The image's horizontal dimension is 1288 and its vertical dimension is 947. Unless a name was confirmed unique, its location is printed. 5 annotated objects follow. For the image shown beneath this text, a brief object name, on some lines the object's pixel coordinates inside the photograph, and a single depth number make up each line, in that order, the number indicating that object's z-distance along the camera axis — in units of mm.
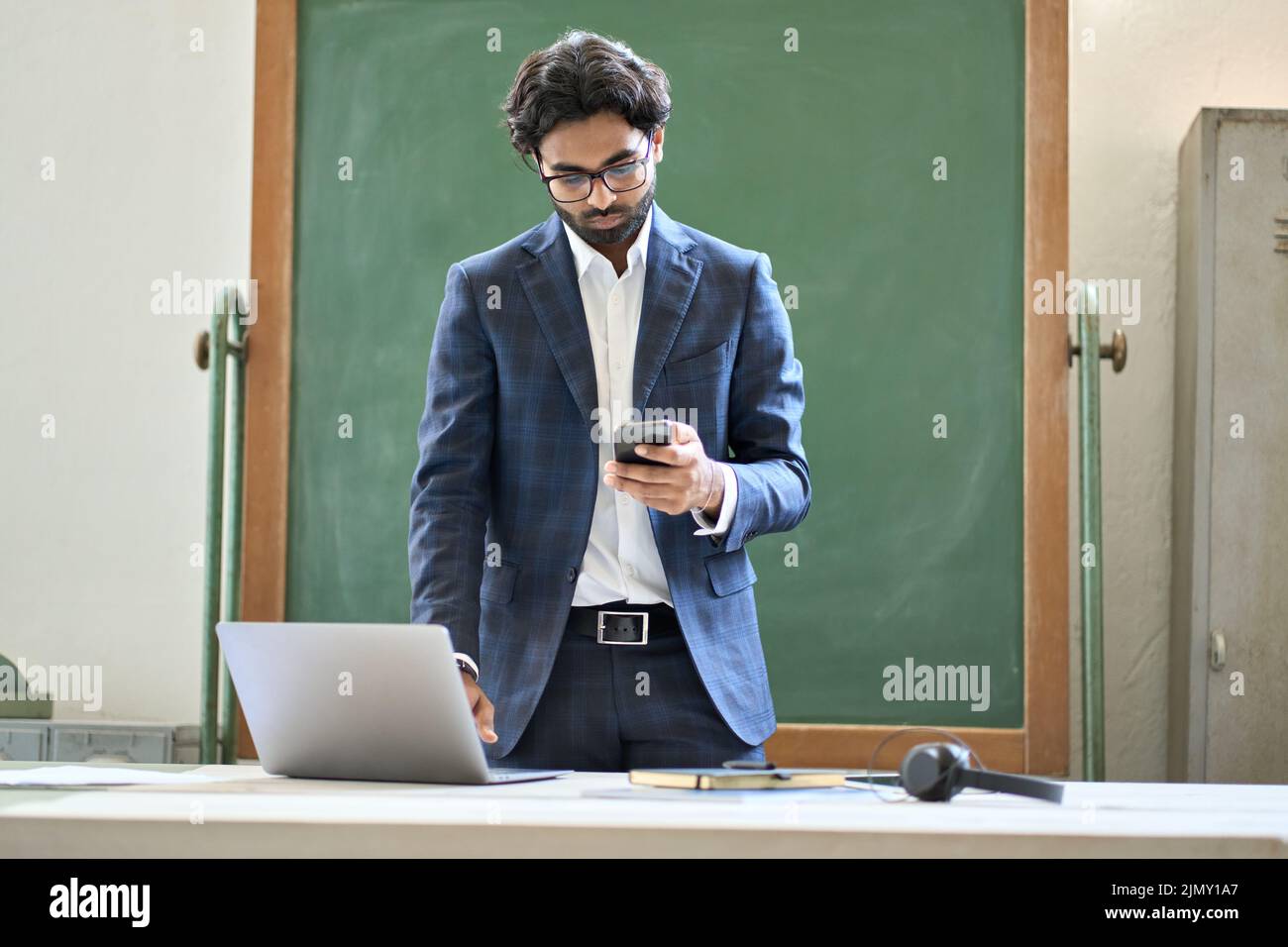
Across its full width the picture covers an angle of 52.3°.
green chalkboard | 2773
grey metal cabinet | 2604
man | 1727
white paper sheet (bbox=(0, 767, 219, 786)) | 1233
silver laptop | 1178
